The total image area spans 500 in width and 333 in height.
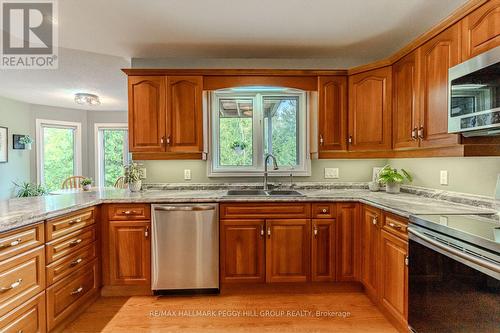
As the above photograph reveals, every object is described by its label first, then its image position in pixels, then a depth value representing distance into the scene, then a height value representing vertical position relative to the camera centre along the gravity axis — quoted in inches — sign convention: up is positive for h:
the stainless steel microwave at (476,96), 54.3 +15.3
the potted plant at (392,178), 101.8 -5.4
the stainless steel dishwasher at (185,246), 92.4 -28.3
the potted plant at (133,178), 109.3 -5.4
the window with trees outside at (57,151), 221.5 +11.8
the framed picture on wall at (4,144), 188.7 +15.2
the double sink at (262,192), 110.0 -11.6
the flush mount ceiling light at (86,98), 178.9 +45.5
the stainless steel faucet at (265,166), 112.0 -0.6
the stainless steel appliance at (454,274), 44.9 -21.5
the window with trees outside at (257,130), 118.0 +15.3
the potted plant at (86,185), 128.9 -9.7
